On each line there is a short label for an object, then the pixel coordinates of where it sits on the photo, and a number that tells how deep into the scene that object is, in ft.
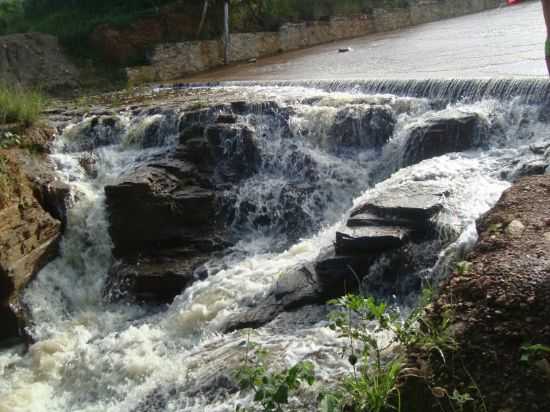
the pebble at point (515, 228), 11.98
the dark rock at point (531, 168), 17.25
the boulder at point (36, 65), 45.34
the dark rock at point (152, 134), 28.02
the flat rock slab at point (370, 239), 15.53
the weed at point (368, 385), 9.21
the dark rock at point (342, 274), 15.58
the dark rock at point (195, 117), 27.55
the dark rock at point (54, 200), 23.71
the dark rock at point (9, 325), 20.90
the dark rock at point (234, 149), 25.35
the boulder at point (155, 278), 20.99
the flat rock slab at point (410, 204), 15.88
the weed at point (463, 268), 11.12
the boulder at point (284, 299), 15.62
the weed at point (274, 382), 8.77
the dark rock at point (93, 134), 28.81
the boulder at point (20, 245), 20.84
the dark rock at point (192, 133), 25.82
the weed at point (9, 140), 25.66
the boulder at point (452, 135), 21.93
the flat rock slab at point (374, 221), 16.03
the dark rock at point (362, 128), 24.68
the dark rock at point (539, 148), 18.93
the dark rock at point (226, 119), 26.23
